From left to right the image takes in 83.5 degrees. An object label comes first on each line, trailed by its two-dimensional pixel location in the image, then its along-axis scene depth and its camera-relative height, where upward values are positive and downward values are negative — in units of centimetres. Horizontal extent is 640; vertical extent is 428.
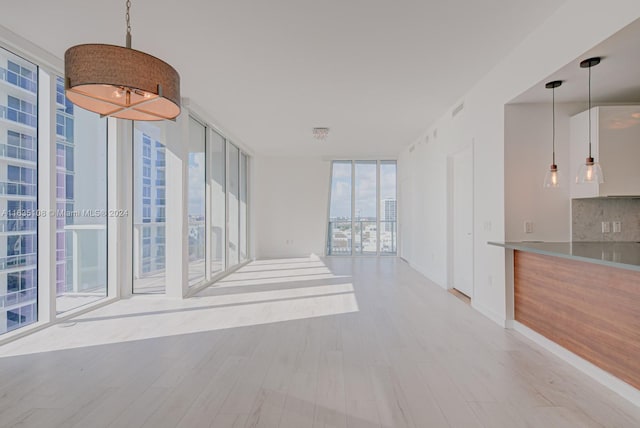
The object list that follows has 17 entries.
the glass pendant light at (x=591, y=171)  290 +36
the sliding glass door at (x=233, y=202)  769 +30
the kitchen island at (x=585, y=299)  236 -67
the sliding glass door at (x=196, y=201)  555 +23
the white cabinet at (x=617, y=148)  338 +63
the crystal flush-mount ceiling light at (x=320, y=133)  681 +159
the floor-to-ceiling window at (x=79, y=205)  411 +13
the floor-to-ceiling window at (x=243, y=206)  881 +23
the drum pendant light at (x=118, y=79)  187 +76
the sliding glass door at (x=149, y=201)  522 +21
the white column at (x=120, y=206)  497 +13
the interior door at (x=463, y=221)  522 -10
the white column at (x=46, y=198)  375 +19
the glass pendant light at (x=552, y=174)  329 +38
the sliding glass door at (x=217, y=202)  641 +26
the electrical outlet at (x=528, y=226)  378 -12
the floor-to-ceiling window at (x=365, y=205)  1001 +29
